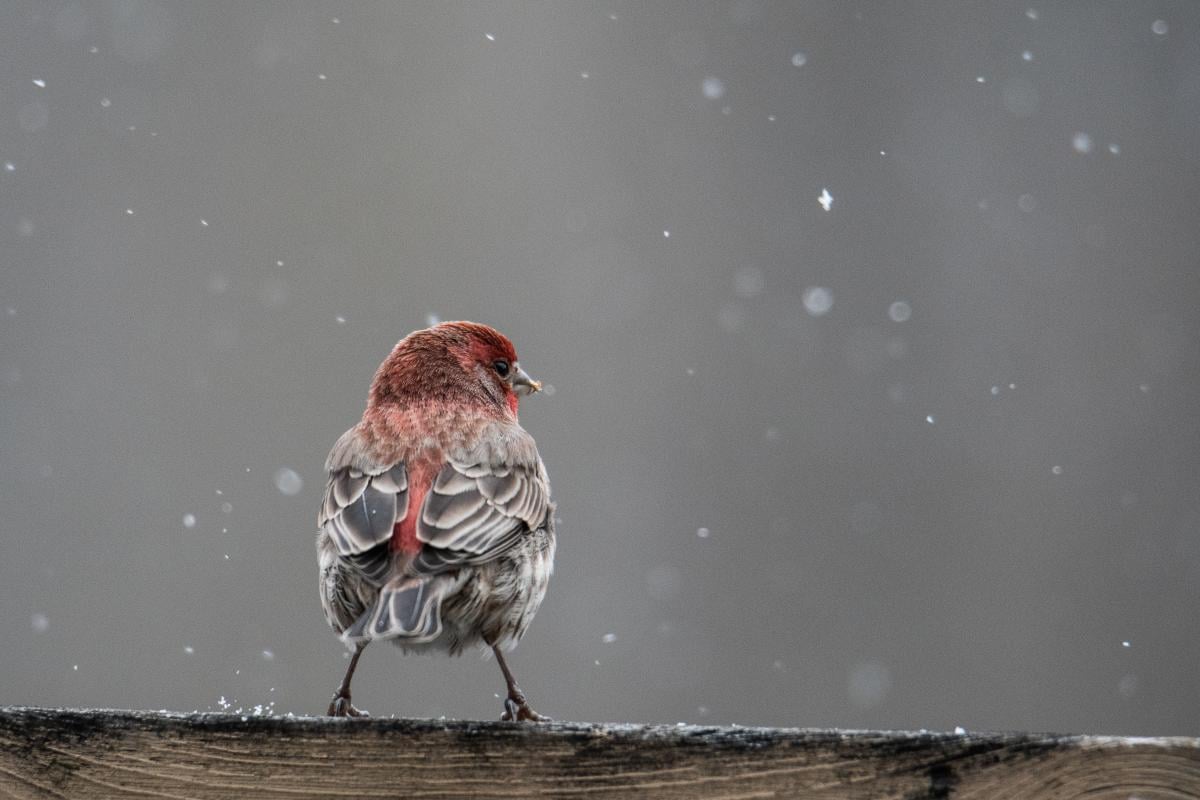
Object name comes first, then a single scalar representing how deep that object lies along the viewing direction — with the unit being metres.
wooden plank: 4.56
